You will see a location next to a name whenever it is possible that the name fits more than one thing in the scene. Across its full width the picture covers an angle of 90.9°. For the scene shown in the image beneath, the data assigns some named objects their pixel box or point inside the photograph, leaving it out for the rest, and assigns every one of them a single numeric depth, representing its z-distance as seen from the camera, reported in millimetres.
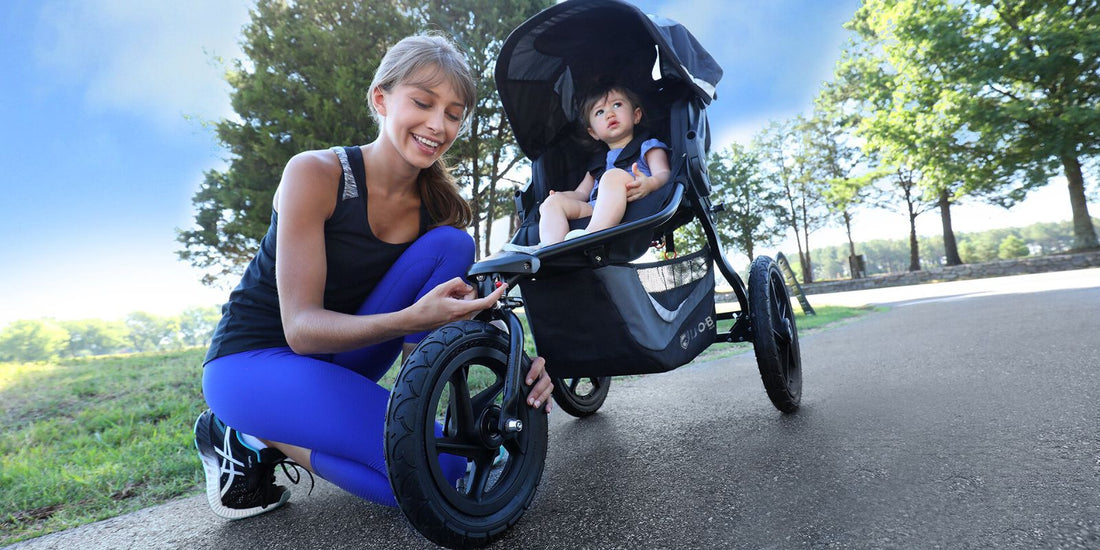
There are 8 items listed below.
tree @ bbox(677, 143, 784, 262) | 30172
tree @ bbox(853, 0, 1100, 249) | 16344
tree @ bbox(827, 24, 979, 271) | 18312
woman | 1599
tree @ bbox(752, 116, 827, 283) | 30734
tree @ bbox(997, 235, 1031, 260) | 54769
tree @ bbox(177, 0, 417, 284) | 10852
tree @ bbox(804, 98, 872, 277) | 26447
